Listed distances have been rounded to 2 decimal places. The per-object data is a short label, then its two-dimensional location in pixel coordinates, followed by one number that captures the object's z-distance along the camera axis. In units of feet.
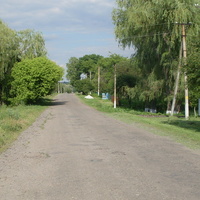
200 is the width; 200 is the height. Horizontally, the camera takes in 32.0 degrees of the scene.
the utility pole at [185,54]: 84.38
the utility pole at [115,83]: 135.13
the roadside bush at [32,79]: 146.92
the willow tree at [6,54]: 145.28
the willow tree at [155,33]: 99.30
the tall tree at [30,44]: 161.16
